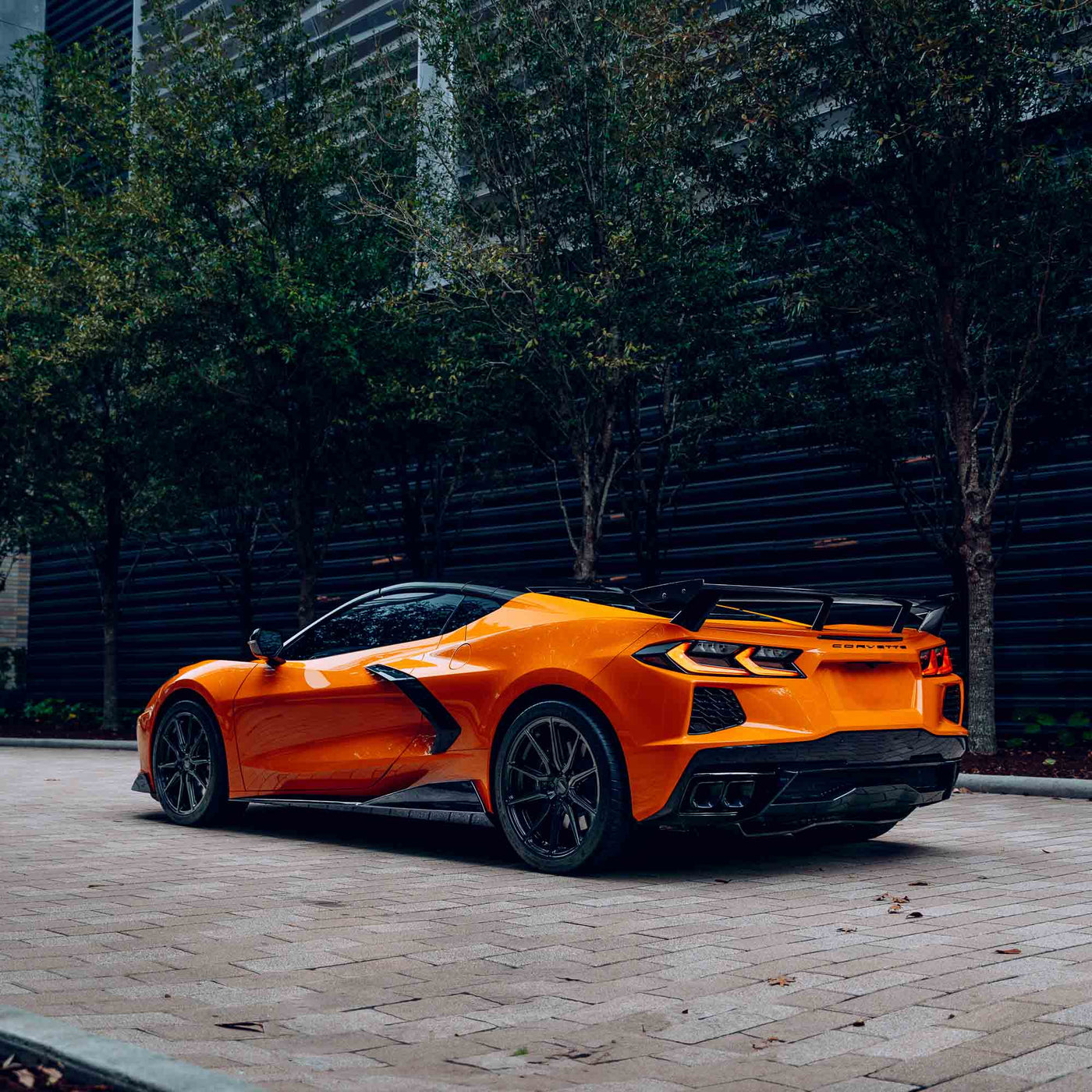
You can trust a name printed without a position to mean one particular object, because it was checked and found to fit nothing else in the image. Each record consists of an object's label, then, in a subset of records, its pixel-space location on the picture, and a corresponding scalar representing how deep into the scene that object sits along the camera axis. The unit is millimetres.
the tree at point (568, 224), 13375
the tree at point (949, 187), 11305
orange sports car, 5859
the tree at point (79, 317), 17375
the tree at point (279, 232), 16234
